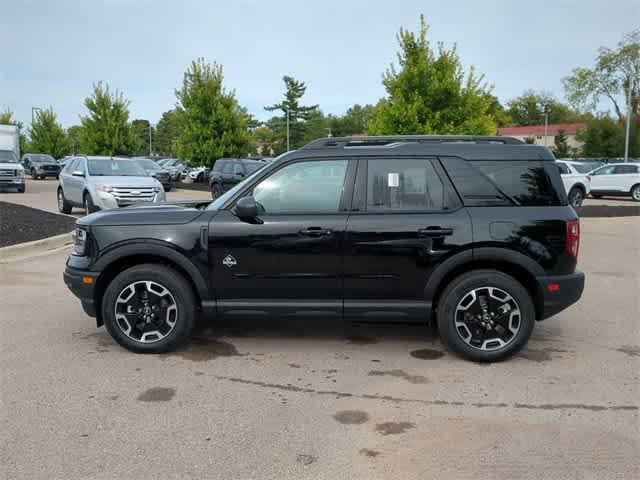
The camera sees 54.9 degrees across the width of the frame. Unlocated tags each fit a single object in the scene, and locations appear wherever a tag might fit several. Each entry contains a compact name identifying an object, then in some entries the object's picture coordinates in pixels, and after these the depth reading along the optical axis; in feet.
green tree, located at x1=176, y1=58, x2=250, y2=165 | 106.11
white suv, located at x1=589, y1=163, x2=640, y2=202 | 84.69
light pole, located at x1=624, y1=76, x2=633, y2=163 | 146.78
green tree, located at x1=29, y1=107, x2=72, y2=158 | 181.88
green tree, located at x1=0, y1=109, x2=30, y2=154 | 232.94
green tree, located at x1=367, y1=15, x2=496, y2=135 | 58.29
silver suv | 48.21
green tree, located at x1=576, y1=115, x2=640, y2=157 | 190.39
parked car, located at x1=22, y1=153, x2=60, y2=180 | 131.34
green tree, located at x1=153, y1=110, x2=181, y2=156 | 392.47
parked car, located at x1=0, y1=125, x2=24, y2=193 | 82.69
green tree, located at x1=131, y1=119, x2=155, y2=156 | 405.39
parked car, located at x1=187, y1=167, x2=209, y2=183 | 113.91
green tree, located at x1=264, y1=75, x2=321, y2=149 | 280.31
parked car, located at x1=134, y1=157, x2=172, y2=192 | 93.30
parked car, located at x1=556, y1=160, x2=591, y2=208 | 71.26
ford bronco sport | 16.35
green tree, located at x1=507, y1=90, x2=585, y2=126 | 400.88
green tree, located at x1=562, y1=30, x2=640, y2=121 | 231.71
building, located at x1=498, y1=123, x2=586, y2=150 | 346.54
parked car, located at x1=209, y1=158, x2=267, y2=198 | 77.36
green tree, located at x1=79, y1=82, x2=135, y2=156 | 127.34
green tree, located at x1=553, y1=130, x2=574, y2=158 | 244.55
